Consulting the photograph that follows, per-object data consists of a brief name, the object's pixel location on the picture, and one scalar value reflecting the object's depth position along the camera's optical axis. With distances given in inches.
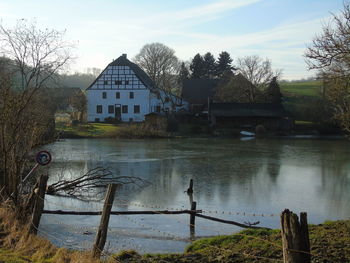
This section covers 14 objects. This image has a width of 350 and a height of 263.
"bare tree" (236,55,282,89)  2719.0
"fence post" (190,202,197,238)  454.6
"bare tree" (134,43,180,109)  2962.6
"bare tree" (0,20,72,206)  406.9
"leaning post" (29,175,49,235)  327.3
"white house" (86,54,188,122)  2474.2
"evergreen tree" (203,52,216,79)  3275.1
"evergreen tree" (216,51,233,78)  3248.0
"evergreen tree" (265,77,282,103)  2637.8
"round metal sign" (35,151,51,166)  381.1
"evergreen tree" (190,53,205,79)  3243.1
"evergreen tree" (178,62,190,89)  3228.3
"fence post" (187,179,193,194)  660.4
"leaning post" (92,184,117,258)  278.2
